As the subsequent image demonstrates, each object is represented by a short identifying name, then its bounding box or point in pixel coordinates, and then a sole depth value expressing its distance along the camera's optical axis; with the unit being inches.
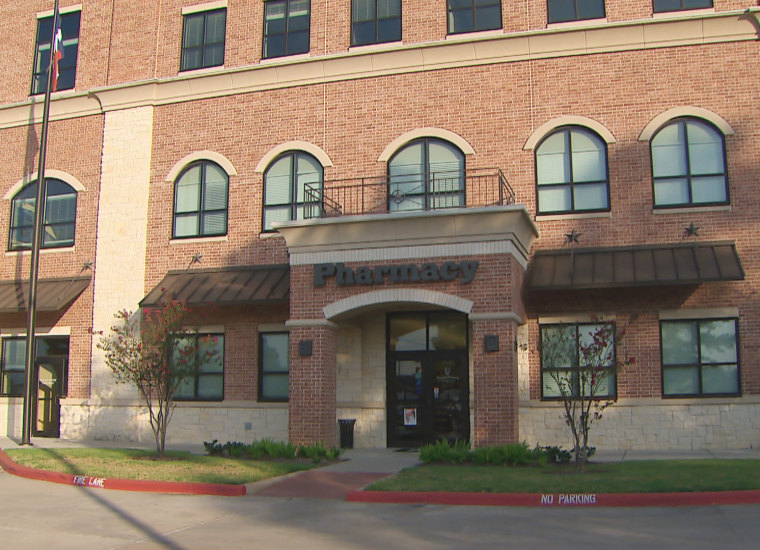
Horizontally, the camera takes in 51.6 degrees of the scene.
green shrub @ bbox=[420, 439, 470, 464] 622.2
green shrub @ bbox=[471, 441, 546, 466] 605.0
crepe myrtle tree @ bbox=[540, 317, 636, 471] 571.8
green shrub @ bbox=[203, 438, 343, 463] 681.6
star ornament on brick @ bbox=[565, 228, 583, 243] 775.7
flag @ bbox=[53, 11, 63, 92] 912.9
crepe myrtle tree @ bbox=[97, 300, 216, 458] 673.0
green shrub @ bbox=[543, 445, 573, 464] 601.3
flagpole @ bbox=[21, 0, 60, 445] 828.6
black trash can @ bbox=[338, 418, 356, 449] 803.4
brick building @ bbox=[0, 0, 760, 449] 730.2
